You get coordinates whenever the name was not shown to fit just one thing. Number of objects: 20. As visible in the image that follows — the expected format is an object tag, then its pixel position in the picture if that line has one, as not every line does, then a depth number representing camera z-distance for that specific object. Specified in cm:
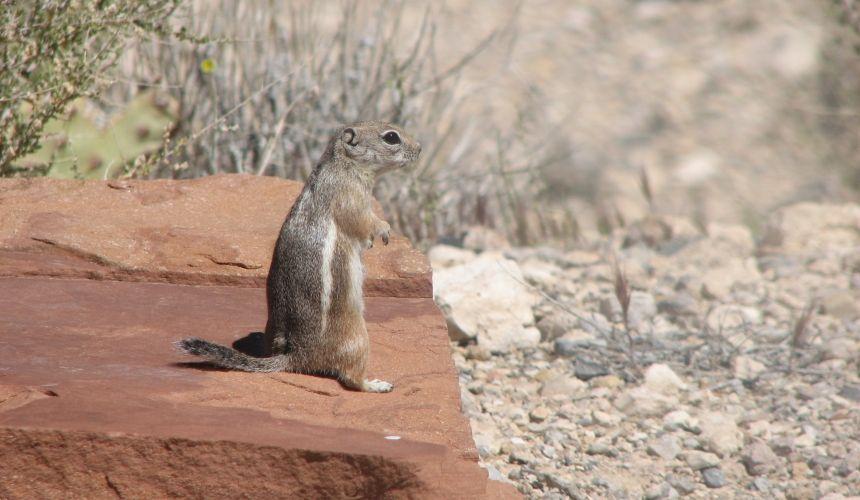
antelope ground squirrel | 808
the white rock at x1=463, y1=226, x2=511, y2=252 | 1532
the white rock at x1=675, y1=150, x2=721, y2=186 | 2284
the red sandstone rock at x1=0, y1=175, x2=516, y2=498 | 665
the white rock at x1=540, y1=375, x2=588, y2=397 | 1087
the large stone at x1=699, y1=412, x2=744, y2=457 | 1003
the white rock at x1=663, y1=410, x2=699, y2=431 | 1037
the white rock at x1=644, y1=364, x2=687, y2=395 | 1109
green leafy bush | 1141
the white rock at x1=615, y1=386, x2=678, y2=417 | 1057
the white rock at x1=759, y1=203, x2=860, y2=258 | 1602
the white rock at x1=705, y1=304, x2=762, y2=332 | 1306
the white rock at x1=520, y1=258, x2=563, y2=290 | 1342
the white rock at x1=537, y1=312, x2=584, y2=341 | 1214
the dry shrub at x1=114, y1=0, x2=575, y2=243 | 1470
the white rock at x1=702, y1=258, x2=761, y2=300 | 1406
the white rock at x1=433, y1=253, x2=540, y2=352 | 1179
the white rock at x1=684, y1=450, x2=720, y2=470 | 973
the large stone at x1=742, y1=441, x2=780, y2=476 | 976
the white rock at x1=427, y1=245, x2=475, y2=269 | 1430
